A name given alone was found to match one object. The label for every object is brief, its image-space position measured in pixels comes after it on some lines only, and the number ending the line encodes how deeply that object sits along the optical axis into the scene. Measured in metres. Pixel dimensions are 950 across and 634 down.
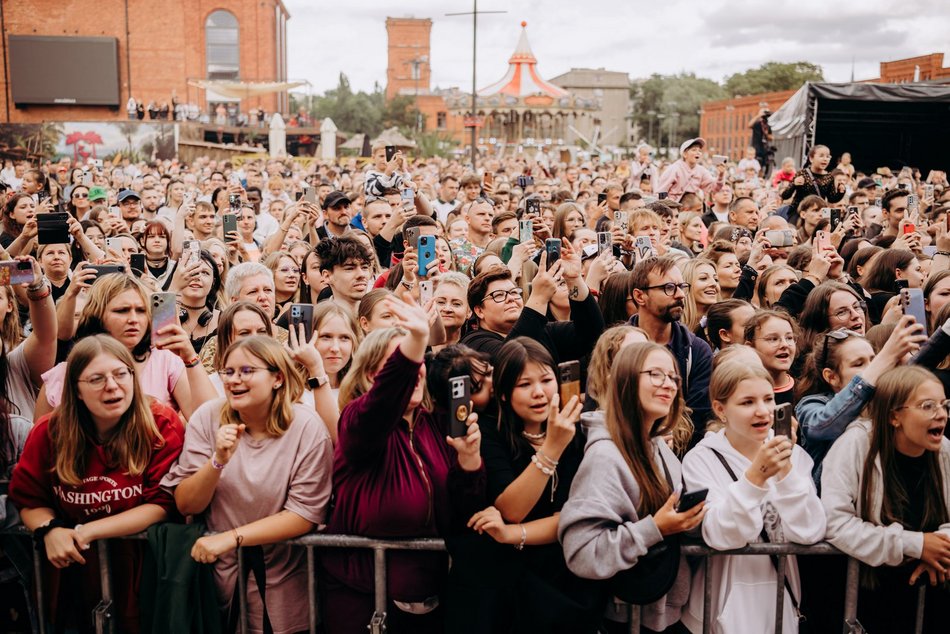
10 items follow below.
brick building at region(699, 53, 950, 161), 32.94
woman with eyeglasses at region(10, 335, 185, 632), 3.18
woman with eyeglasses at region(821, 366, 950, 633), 3.10
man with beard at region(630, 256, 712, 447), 4.23
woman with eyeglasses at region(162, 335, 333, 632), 3.18
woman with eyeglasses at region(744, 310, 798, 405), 4.11
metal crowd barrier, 3.08
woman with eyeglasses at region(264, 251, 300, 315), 5.86
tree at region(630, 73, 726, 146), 86.62
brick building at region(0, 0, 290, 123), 45.66
